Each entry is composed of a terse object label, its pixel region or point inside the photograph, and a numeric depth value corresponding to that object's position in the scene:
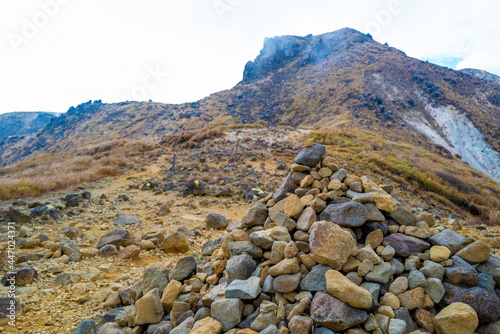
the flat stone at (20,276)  4.08
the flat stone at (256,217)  4.12
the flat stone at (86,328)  3.01
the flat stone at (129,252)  5.27
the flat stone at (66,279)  4.23
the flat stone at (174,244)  5.71
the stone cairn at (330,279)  2.30
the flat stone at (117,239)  5.68
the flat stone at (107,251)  5.34
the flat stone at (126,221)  7.35
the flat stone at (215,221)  7.27
